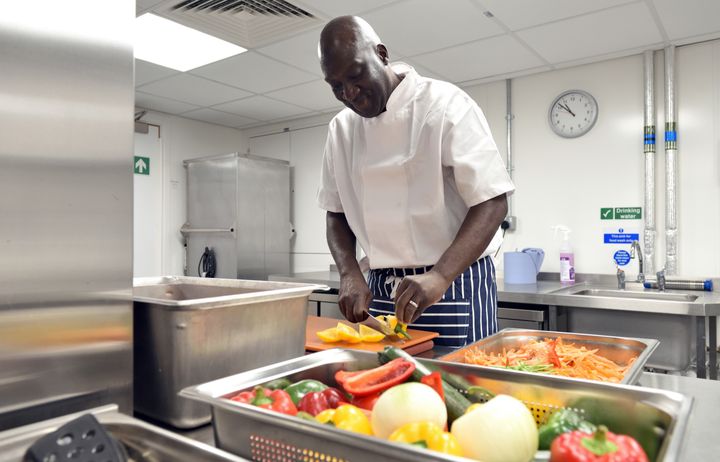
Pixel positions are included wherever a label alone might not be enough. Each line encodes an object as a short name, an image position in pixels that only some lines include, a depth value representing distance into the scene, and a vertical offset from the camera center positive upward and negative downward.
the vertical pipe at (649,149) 3.49 +0.56
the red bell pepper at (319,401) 0.70 -0.23
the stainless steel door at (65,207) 0.70 +0.04
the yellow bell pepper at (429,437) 0.54 -0.22
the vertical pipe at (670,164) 3.40 +0.45
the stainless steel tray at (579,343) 1.29 -0.28
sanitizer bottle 3.70 -0.20
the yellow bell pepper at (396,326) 1.38 -0.25
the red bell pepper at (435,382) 0.69 -0.20
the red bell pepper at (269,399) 0.66 -0.22
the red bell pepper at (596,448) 0.48 -0.20
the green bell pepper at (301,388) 0.74 -0.22
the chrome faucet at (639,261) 3.43 -0.19
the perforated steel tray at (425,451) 0.52 -0.21
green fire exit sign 5.12 +0.69
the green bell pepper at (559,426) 0.60 -0.22
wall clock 3.79 +0.89
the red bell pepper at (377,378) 0.74 -0.21
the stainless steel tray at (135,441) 0.57 -0.24
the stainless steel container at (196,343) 0.83 -0.18
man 1.37 +0.15
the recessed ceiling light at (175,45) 3.15 +1.25
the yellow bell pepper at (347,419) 0.61 -0.22
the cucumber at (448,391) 0.68 -0.22
